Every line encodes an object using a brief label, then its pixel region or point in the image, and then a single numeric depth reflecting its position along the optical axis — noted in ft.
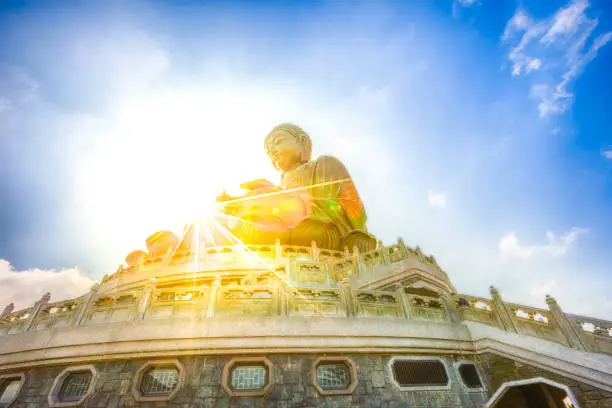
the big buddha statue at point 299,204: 62.90
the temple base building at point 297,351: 22.41
